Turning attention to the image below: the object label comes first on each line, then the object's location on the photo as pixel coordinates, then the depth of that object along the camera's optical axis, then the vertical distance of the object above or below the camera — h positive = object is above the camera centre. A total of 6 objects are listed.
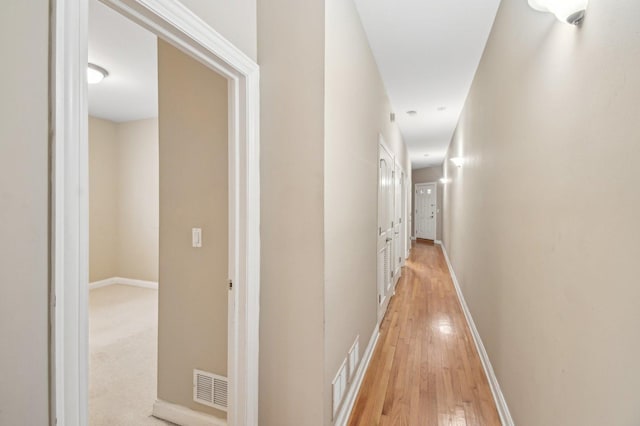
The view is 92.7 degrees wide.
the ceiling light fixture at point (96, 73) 3.05 +1.39
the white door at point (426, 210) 10.65 +0.03
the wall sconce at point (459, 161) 4.18 +0.71
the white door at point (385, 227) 3.27 -0.19
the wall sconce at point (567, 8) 0.96 +0.65
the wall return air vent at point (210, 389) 1.78 -1.06
